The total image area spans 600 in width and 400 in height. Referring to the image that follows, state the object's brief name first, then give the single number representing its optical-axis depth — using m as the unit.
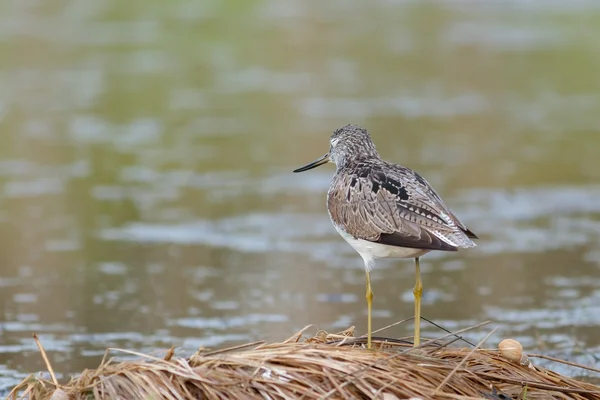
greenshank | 11.80
